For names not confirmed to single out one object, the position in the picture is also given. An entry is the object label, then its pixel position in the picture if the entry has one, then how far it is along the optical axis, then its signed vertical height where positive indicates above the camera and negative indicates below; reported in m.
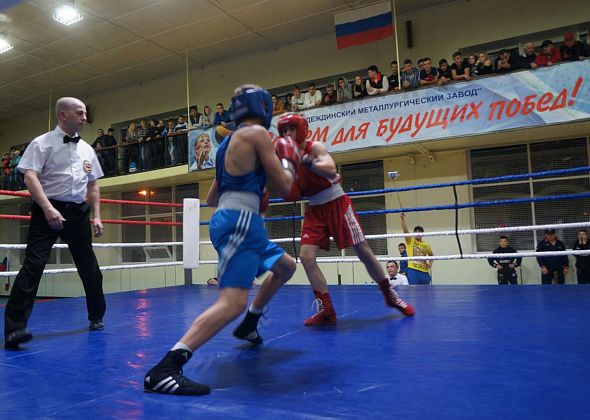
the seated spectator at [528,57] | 5.61 +2.30
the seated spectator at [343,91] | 6.94 +2.42
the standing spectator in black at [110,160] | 9.09 +1.89
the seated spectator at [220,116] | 7.75 +2.35
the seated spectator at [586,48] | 5.10 +2.18
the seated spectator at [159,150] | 8.35 +1.89
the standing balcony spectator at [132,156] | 8.75 +1.90
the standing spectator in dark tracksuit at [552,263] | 5.53 -0.42
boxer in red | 2.24 +0.03
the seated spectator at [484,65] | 5.69 +2.25
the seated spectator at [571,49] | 5.16 +2.23
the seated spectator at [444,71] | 6.06 +2.34
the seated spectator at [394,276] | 4.74 -0.44
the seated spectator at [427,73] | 6.12 +2.37
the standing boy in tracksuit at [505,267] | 5.67 -0.45
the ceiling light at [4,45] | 7.52 +3.69
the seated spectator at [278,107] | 7.41 +2.36
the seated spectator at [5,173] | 10.34 +1.95
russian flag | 6.67 +3.38
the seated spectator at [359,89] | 6.57 +2.31
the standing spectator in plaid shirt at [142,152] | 8.59 +1.91
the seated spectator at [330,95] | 6.86 +2.32
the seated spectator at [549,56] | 5.44 +2.23
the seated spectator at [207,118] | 8.09 +2.44
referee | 1.96 +0.21
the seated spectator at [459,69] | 5.80 +2.31
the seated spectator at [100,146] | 9.24 +2.27
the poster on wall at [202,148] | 7.39 +1.70
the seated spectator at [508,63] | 5.54 +2.23
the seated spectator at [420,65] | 6.38 +2.58
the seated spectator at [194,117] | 8.43 +2.55
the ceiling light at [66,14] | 6.45 +3.58
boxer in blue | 1.29 +0.09
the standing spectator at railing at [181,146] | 8.03 +1.87
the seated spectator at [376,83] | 6.42 +2.35
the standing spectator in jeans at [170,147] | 8.16 +1.89
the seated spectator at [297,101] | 7.02 +2.39
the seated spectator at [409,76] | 6.04 +2.36
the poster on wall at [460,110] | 5.09 +1.65
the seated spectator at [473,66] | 5.87 +2.33
